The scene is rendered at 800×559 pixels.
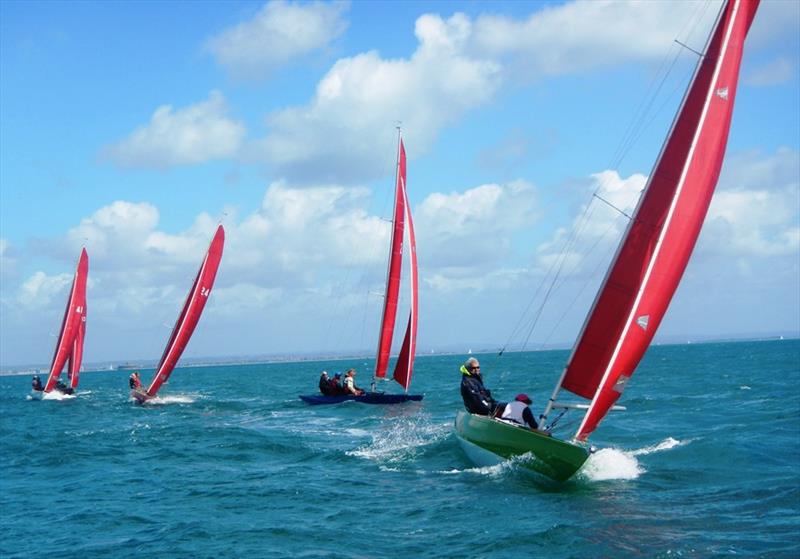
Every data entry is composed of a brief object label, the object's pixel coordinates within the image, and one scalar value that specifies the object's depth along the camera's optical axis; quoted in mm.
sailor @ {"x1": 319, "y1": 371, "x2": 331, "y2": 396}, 36156
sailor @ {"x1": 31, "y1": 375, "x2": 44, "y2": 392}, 51322
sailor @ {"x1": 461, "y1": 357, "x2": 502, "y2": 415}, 19016
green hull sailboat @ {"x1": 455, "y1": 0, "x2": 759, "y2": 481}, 14453
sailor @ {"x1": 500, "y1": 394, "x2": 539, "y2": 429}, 17016
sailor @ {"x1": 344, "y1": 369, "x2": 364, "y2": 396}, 35156
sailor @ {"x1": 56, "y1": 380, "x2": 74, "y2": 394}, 49919
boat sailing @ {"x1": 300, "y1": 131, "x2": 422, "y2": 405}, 35406
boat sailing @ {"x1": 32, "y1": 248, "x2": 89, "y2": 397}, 48469
